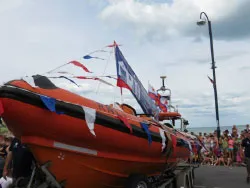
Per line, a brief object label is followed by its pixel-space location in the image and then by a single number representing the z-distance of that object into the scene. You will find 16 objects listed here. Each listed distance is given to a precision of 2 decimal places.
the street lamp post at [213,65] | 19.51
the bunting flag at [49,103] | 5.47
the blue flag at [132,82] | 8.51
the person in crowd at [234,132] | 18.11
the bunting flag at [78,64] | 6.84
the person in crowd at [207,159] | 18.98
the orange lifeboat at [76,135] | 5.46
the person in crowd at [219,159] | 18.31
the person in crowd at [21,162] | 6.69
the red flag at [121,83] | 8.27
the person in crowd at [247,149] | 12.14
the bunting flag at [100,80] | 7.06
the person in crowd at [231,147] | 17.64
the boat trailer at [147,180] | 5.83
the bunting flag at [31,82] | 5.63
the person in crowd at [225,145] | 17.94
